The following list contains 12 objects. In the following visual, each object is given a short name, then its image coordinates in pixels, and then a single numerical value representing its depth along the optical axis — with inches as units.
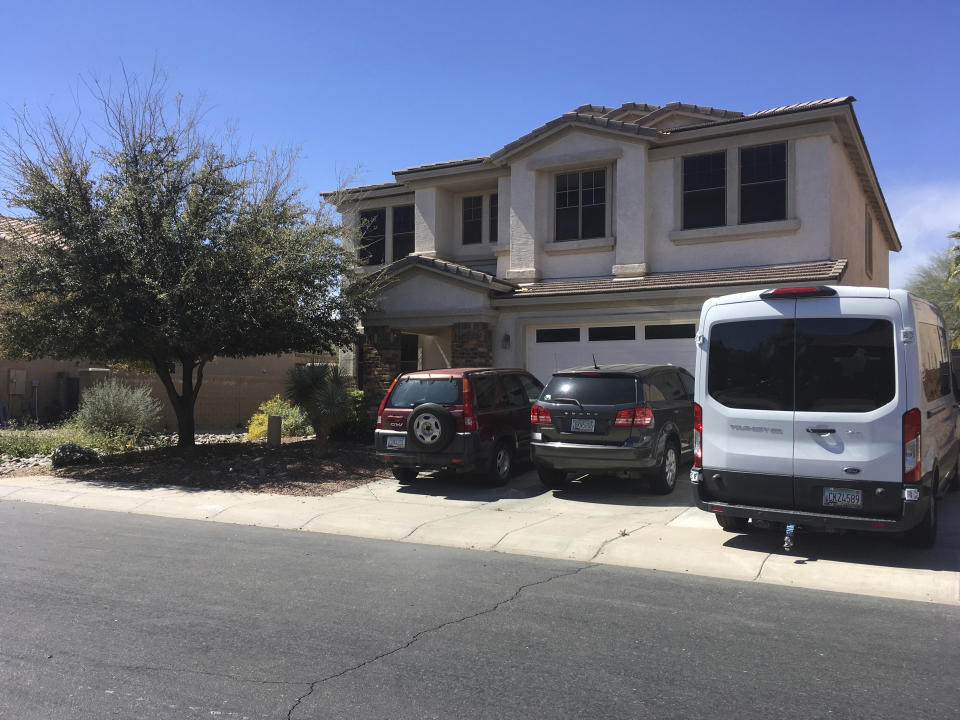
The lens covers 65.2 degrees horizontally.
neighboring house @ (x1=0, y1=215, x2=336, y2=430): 890.7
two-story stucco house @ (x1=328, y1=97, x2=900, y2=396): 600.1
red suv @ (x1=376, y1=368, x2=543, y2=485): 440.8
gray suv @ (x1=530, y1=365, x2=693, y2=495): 399.2
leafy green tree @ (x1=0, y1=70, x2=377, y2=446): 510.9
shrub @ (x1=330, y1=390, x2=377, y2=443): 660.1
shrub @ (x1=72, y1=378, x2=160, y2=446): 665.6
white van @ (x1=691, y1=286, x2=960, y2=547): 271.9
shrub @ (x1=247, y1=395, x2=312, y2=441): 730.8
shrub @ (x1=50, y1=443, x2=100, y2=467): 568.1
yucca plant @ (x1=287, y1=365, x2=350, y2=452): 577.3
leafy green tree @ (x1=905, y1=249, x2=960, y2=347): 1278.5
